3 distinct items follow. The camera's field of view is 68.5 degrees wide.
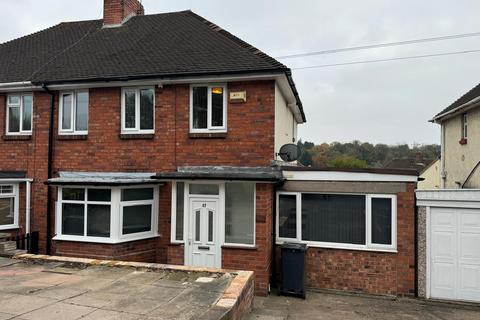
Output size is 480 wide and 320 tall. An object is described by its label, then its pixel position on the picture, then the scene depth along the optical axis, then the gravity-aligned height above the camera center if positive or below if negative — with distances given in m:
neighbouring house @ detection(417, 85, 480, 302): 7.60 -1.59
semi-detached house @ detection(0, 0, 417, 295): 8.08 -0.18
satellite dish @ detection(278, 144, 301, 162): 9.03 +0.45
